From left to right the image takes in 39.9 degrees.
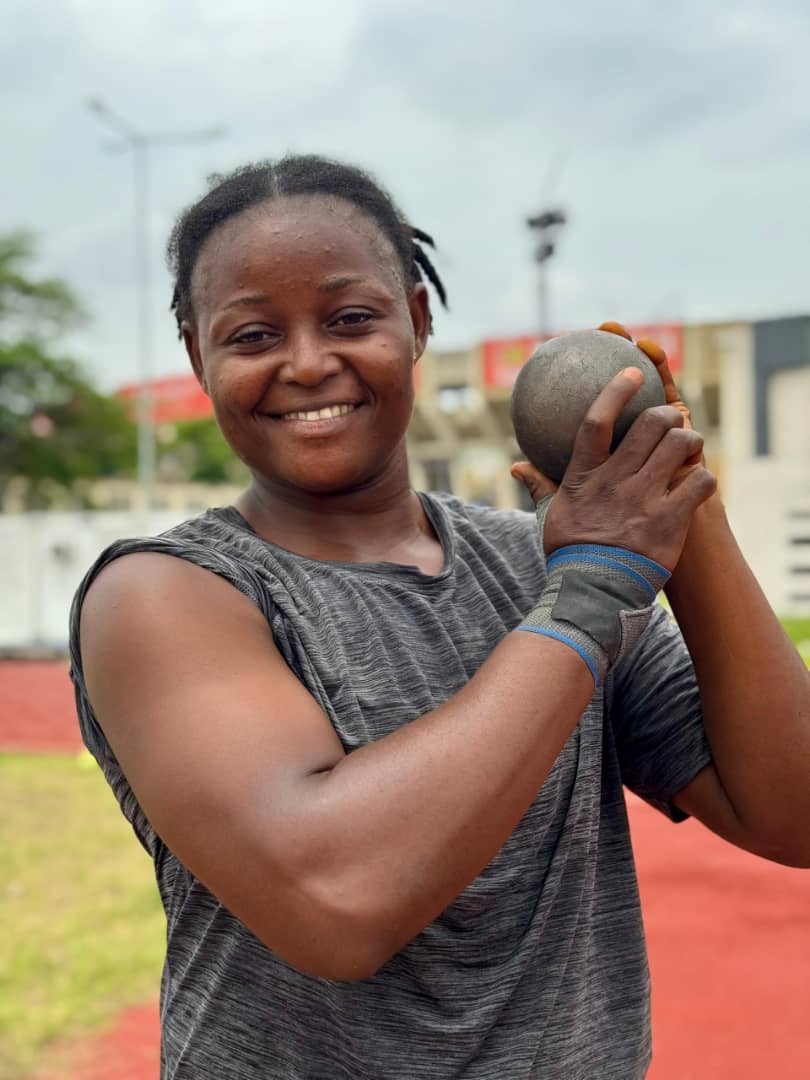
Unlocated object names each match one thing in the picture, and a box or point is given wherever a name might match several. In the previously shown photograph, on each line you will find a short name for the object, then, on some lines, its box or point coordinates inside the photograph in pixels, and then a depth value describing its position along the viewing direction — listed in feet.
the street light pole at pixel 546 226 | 62.95
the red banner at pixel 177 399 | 142.31
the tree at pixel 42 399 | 98.43
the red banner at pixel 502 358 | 96.02
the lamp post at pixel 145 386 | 61.26
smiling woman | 4.22
